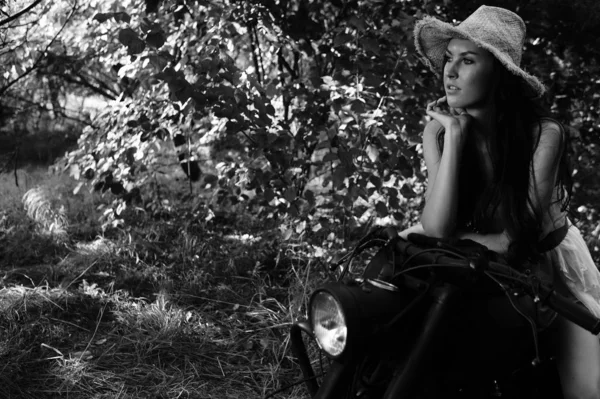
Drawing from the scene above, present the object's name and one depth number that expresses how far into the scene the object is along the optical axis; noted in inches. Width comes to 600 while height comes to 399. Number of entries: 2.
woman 91.2
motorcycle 66.0
